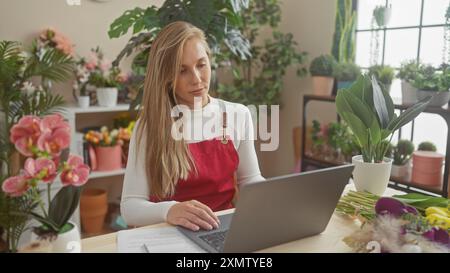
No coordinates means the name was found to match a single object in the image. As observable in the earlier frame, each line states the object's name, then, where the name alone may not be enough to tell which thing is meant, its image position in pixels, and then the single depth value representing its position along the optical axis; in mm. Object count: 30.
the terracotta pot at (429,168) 2227
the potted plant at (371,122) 1255
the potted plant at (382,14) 2631
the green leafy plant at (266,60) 3178
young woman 1380
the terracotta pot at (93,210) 2859
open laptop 834
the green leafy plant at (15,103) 733
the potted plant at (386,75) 2473
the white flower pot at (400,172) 2383
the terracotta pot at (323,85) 2902
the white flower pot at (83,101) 2764
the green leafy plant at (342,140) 2648
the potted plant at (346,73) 2758
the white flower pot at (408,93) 2314
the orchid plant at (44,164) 693
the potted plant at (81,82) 2794
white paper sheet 925
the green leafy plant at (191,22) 2166
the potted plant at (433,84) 2154
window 2506
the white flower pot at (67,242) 773
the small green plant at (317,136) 2893
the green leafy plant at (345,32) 2926
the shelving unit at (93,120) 2695
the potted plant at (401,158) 2369
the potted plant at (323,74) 2895
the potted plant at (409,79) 2312
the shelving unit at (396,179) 2094
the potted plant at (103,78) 2820
